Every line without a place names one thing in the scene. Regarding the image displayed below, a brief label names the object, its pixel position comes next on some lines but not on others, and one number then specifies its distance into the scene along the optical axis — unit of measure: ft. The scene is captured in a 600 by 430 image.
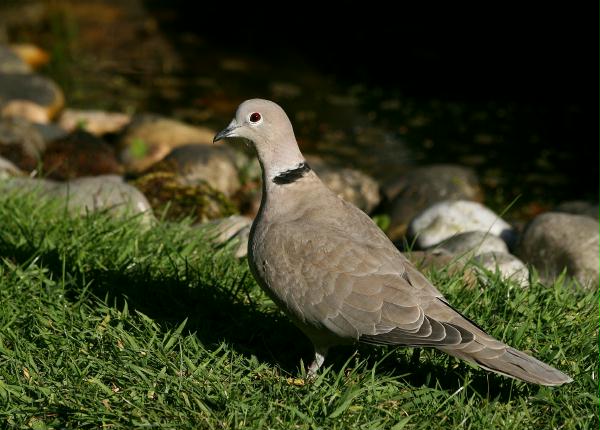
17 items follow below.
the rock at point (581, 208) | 44.29
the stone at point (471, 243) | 35.91
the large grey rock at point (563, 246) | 34.81
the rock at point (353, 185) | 52.01
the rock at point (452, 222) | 40.32
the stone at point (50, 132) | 54.80
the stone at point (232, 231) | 34.14
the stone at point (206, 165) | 48.47
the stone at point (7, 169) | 41.69
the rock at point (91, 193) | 36.29
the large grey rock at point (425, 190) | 50.49
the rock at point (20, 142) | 49.32
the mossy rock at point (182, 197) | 42.32
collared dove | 22.93
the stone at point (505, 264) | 32.35
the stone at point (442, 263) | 31.53
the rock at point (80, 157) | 50.42
